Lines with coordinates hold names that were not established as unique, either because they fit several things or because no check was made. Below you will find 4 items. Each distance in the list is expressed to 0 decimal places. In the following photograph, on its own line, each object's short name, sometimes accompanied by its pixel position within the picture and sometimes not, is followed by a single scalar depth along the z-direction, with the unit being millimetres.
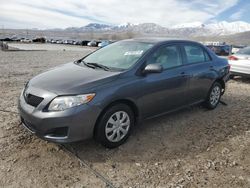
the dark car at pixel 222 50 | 25828
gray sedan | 3010
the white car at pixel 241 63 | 8016
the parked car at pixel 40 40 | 57700
